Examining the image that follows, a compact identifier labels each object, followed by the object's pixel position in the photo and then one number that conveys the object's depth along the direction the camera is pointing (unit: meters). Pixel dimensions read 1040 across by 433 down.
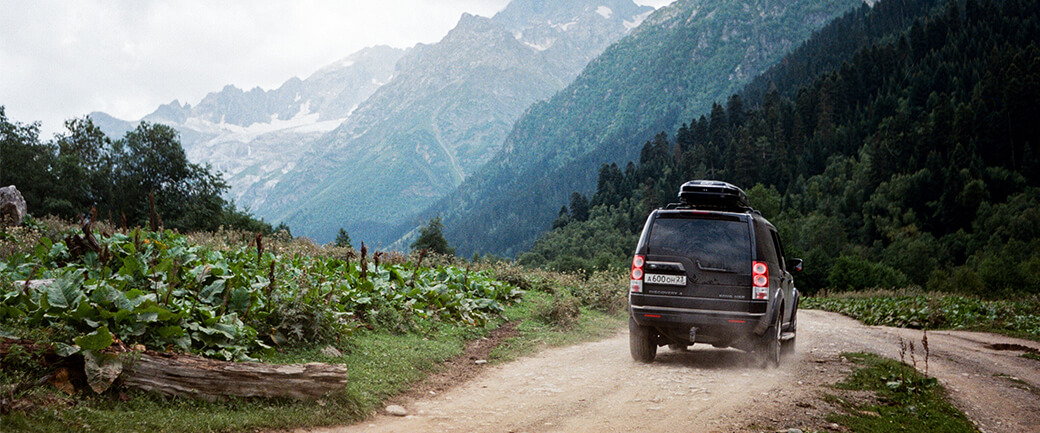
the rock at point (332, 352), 7.77
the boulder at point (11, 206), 16.42
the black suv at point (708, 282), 8.87
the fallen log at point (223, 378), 5.46
